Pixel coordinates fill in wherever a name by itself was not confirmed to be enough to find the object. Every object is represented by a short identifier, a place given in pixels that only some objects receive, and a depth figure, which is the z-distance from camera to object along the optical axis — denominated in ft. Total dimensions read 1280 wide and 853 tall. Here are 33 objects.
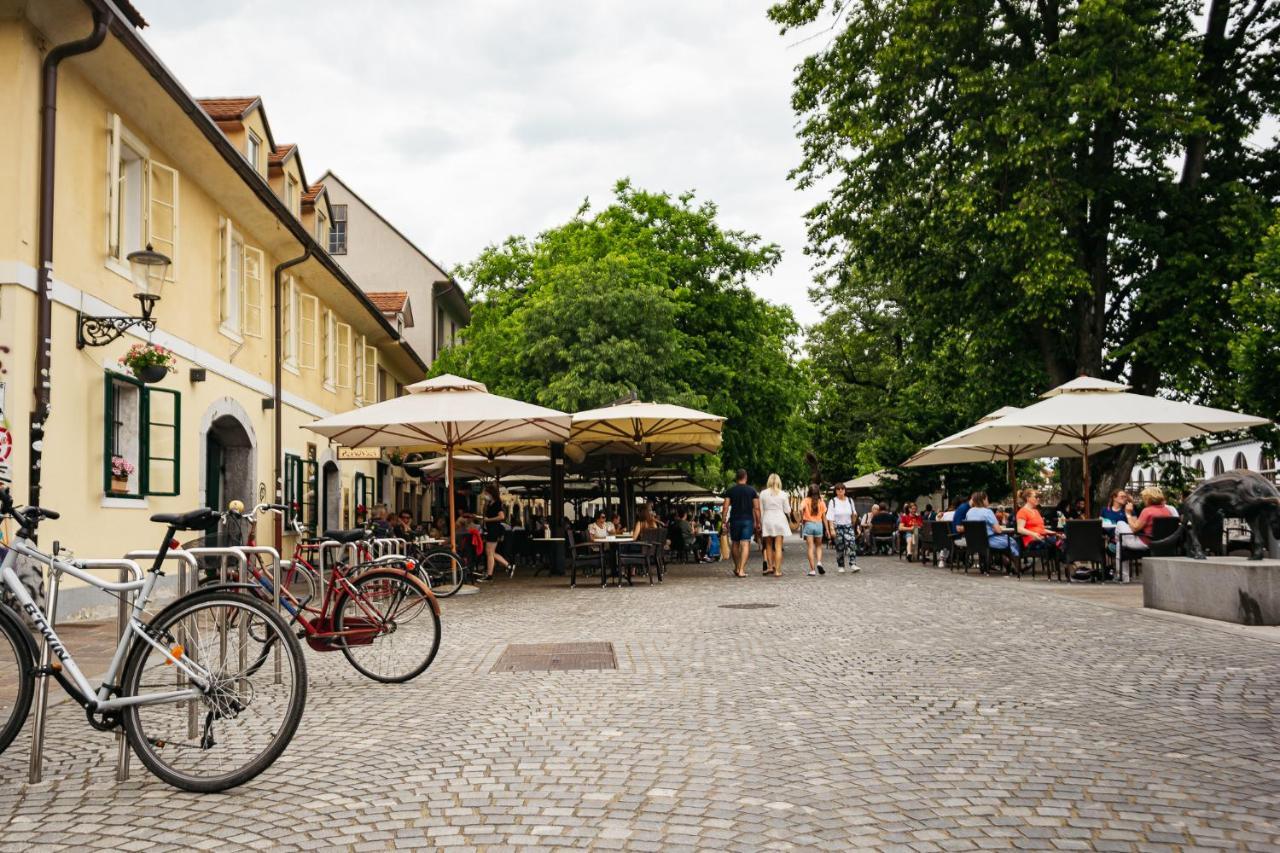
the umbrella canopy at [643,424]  60.03
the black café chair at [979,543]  63.26
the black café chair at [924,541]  81.00
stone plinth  34.76
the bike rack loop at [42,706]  16.52
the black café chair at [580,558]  57.52
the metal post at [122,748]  17.12
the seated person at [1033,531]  59.21
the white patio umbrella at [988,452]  71.05
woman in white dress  66.85
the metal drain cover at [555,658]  28.99
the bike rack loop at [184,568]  19.83
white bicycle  16.39
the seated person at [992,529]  62.59
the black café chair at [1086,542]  54.34
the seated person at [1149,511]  51.80
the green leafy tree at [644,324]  87.04
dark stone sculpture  39.32
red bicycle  25.86
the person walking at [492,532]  69.92
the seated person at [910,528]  89.61
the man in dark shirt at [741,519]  66.28
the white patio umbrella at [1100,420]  54.03
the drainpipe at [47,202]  39.45
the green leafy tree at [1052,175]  74.18
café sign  70.48
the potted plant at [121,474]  45.83
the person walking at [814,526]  67.62
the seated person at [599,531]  61.16
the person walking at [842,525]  72.38
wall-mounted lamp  42.39
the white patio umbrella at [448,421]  50.65
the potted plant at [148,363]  45.39
